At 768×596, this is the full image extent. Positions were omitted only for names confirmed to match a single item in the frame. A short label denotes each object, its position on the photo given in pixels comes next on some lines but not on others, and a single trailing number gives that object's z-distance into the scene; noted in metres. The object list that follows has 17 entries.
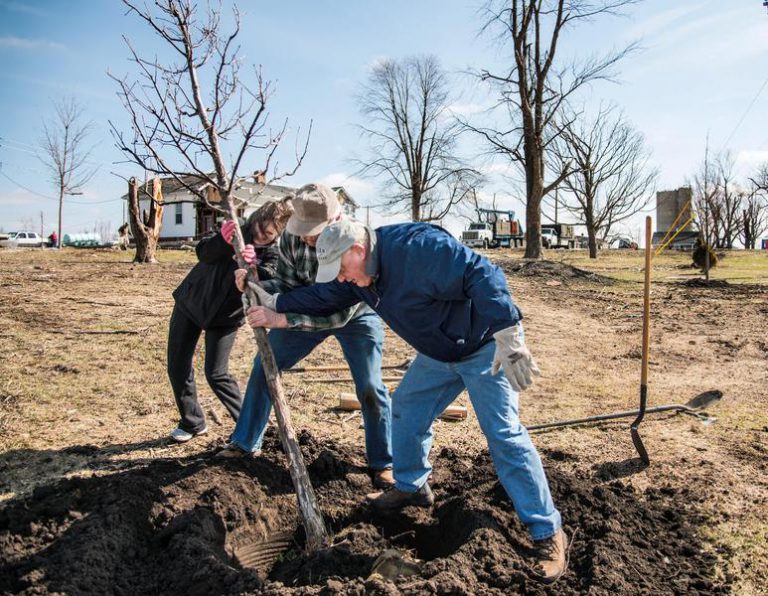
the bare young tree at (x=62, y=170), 30.81
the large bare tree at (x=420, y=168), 34.97
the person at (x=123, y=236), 26.72
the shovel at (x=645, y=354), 4.42
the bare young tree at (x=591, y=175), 26.20
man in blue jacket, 2.92
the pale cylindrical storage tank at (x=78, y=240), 51.92
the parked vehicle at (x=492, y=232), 42.78
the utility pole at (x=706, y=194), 34.53
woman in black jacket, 4.01
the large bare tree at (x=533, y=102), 21.78
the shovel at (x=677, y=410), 5.23
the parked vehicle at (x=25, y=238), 45.01
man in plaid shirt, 3.85
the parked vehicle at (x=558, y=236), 46.22
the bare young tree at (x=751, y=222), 44.78
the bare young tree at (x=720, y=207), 37.47
